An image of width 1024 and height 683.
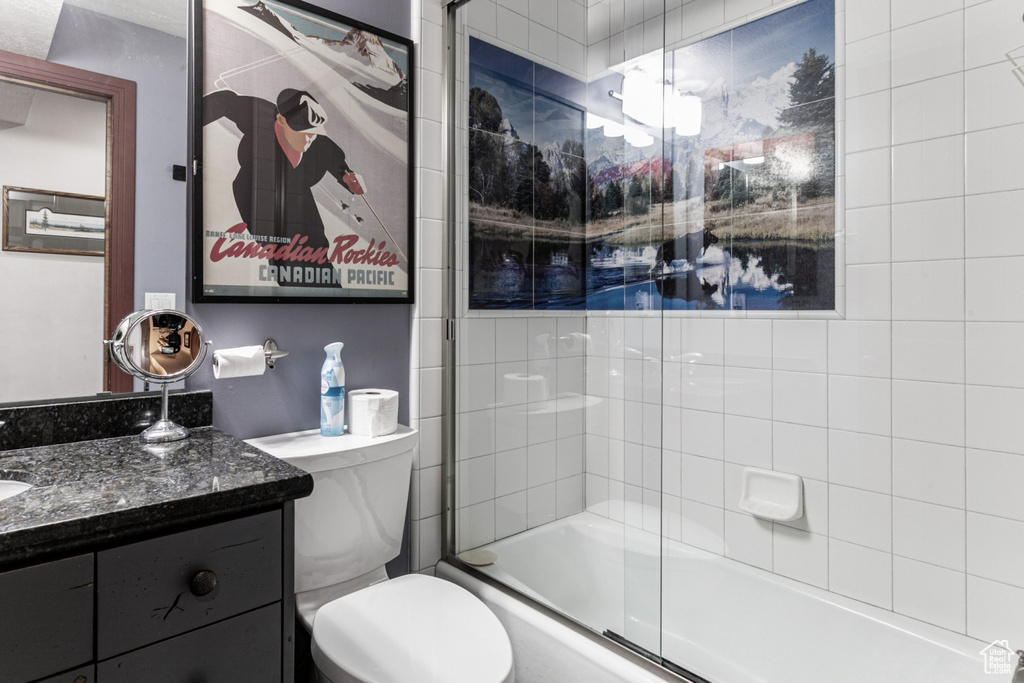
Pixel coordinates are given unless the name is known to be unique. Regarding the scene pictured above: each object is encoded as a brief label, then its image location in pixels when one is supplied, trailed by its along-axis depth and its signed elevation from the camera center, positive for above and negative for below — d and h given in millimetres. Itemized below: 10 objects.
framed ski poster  1310 +486
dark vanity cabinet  707 -398
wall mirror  1088 +388
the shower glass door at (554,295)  1604 +138
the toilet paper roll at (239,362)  1268 -59
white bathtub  1325 -759
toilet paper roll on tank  1461 -205
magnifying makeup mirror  1180 -28
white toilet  1104 -638
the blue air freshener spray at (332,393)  1445 -149
